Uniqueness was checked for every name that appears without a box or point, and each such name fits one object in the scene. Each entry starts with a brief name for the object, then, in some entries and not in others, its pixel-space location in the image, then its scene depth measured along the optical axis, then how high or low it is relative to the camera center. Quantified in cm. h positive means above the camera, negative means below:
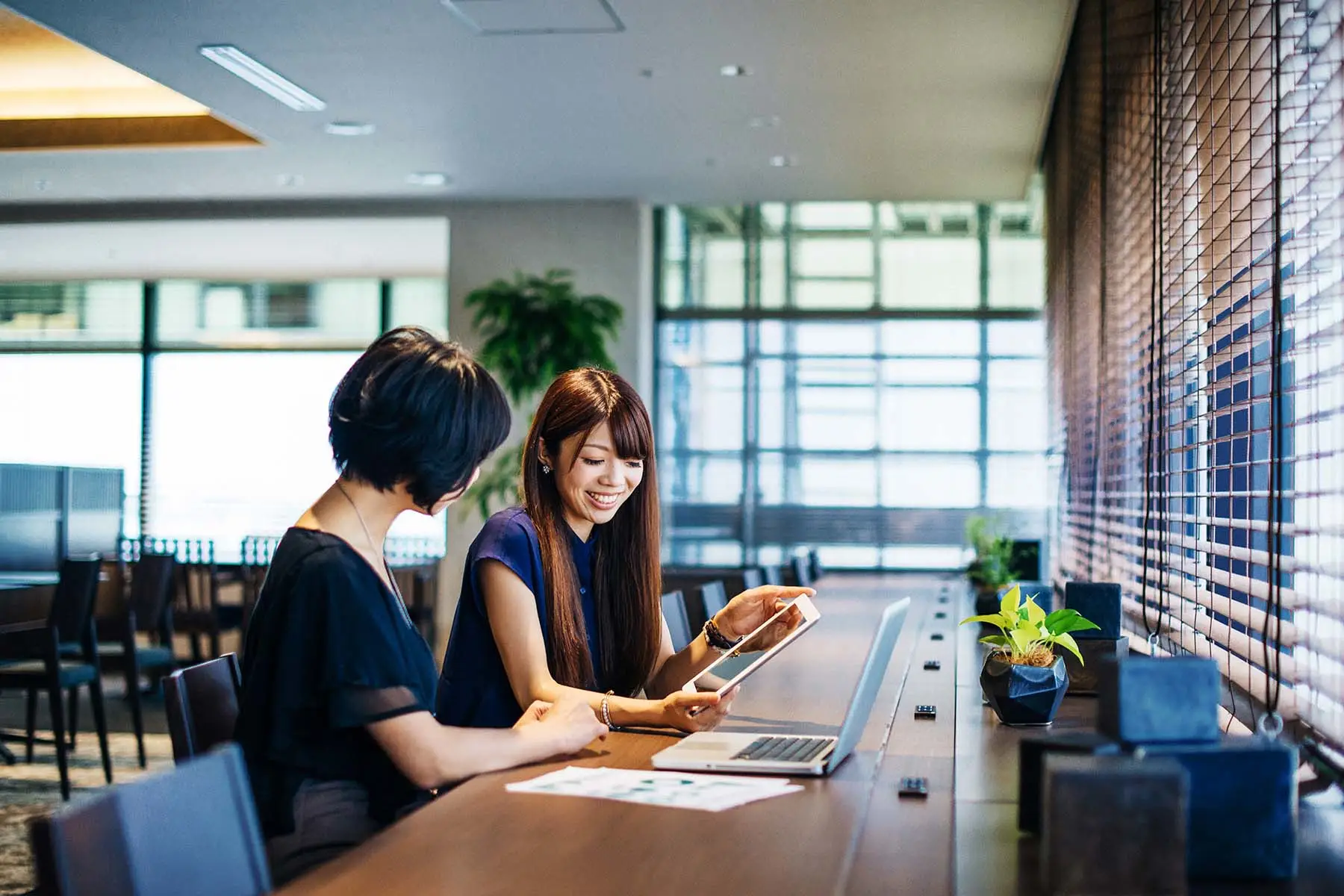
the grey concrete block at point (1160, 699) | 127 -21
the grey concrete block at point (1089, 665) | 253 -36
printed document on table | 167 -42
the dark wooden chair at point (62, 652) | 520 -74
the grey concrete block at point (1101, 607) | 262 -25
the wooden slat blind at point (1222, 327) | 180 +31
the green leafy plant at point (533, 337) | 814 +91
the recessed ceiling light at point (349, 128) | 682 +188
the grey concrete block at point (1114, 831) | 109 -29
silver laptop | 182 -41
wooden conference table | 132 -41
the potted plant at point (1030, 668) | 220 -31
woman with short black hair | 176 -23
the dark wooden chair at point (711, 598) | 389 -36
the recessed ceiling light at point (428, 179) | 800 +190
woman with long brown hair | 229 -21
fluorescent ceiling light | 568 +188
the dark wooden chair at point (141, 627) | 595 -74
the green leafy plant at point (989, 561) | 559 -35
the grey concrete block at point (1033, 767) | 137 -32
